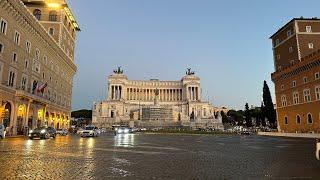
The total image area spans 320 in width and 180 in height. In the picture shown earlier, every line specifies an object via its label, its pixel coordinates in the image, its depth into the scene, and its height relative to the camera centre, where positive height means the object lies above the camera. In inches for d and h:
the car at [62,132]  2025.1 -40.1
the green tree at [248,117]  4213.6 +130.0
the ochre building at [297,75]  1916.8 +376.1
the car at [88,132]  1652.9 -33.2
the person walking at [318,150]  409.6 -35.7
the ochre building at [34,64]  1503.4 +422.0
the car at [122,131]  2598.2 -43.7
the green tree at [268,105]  2753.4 +199.2
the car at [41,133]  1326.4 -30.1
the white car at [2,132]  1213.7 -22.9
